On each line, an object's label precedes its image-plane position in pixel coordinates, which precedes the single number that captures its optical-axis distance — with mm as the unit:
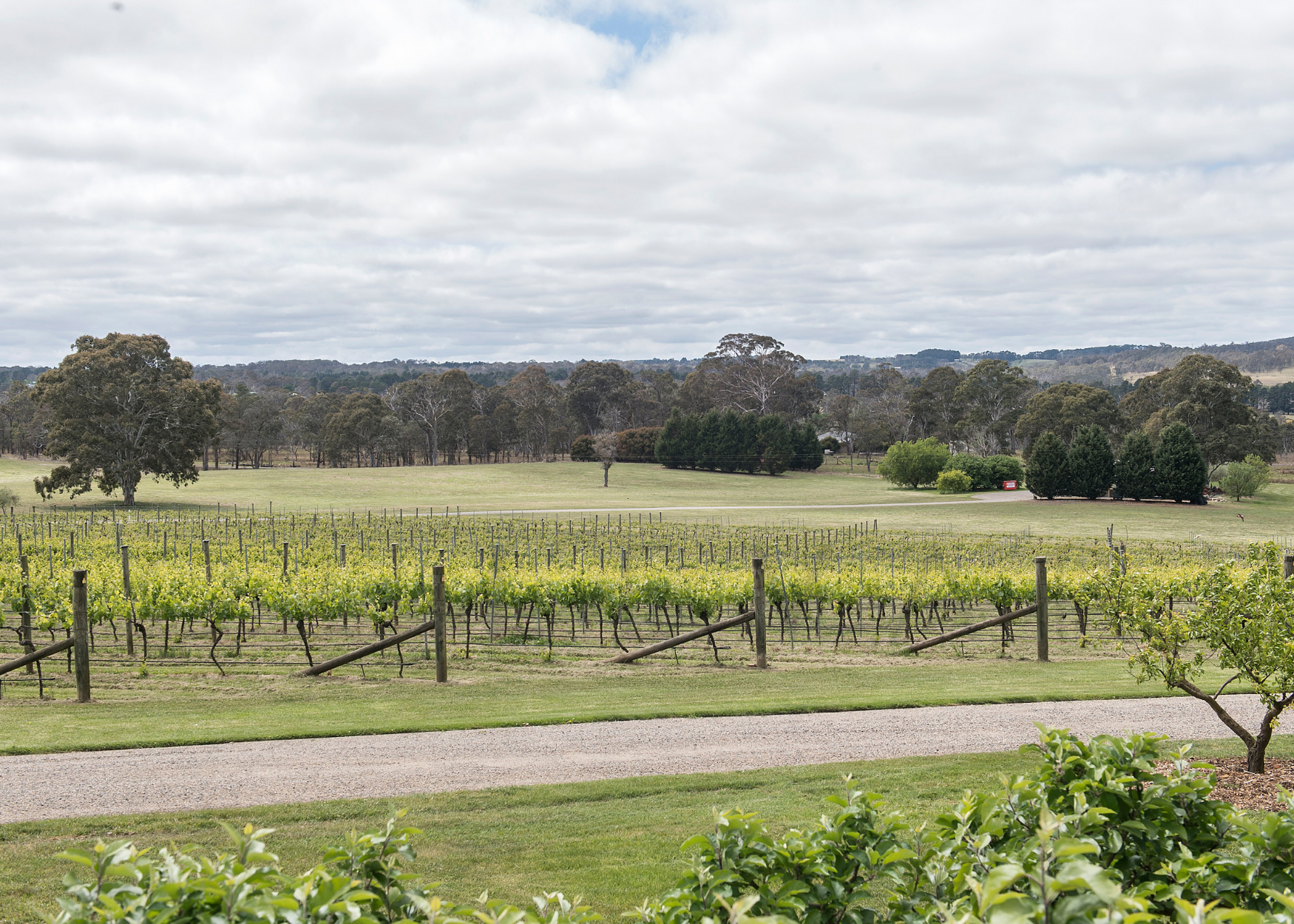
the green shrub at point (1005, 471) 71375
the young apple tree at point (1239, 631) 7406
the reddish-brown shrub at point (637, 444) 93625
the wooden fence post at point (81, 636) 12562
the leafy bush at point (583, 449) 95125
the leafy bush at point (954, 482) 69062
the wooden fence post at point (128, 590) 16230
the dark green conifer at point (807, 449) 87875
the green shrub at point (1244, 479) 61875
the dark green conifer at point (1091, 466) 60531
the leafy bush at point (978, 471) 71062
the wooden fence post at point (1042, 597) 15602
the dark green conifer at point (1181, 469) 57875
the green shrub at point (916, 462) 73938
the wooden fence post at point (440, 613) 14008
